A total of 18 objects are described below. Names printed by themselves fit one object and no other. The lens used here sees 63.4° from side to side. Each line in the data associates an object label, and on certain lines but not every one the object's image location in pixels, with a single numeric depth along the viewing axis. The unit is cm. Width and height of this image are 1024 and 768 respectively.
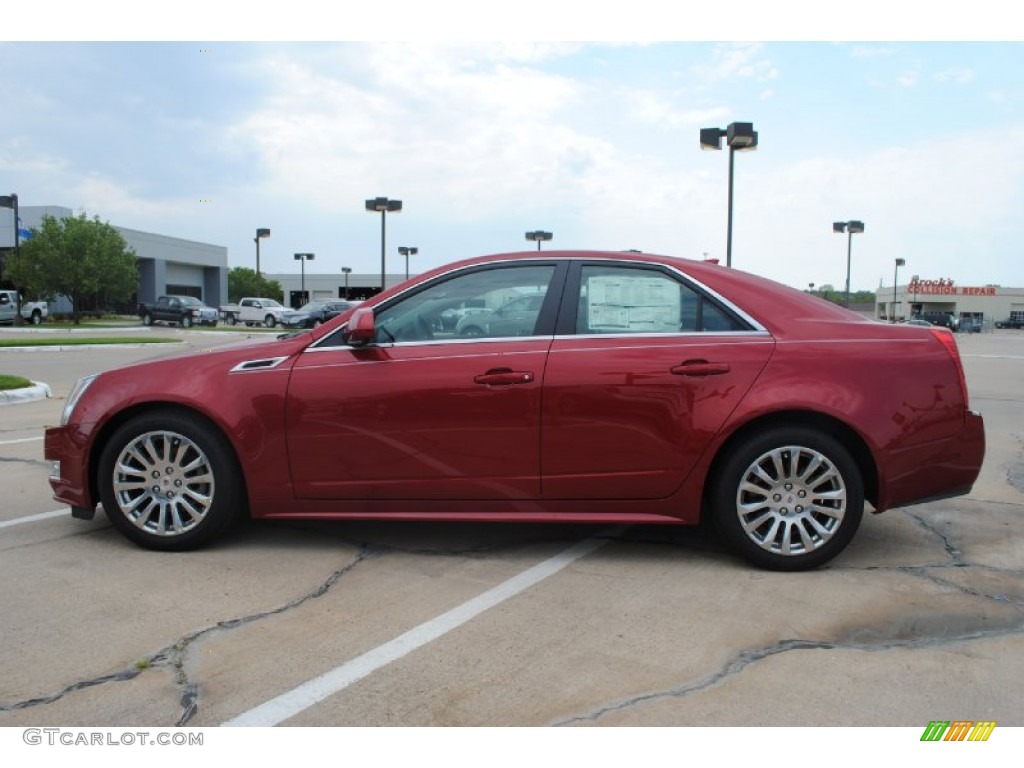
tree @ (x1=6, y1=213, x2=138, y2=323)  4012
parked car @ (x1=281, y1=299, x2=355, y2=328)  4144
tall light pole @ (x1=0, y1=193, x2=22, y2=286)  3462
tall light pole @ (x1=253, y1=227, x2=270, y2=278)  6352
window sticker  425
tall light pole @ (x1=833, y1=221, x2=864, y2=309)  4184
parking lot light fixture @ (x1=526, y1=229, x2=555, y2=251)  4510
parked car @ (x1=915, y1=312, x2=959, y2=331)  6776
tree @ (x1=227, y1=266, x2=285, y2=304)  7938
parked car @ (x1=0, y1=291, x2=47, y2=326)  4028
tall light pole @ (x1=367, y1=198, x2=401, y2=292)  3581
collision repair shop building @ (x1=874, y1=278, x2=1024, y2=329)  9950
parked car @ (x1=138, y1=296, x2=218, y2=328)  4400
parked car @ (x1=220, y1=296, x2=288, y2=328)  4825
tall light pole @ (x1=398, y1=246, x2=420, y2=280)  5418
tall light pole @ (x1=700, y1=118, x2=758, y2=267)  1631
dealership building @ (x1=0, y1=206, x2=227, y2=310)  5085
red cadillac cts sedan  409
